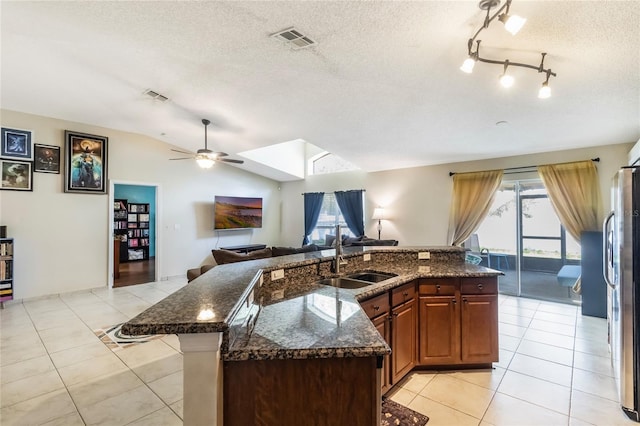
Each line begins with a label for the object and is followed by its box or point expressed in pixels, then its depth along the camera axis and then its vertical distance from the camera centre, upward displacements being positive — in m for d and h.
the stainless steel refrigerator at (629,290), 2.06 -0.51
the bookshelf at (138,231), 9.41 -0.42
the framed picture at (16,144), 4.58 +1.18
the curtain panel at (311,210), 7.88 +0.24
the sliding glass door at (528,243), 4.82 -0.41
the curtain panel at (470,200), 5.27 +0.35
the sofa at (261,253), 3.97 -0.50
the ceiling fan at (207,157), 4.56 +0.97
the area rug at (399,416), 1.99 -1.38
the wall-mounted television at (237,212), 7.19 +0.16
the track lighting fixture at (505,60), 1.65 +1.27
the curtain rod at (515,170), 4.98 +0.86
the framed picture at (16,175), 4.59 +0.68
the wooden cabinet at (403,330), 2.31 -0.93
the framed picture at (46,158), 4.87 +1.01
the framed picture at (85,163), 5.17 +1.00
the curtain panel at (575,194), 4.37 +0.39
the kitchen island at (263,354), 1.10 -0.54
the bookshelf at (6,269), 4.38 -0.77
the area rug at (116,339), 3.22 -1.38
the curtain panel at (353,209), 7.07 +0.24
